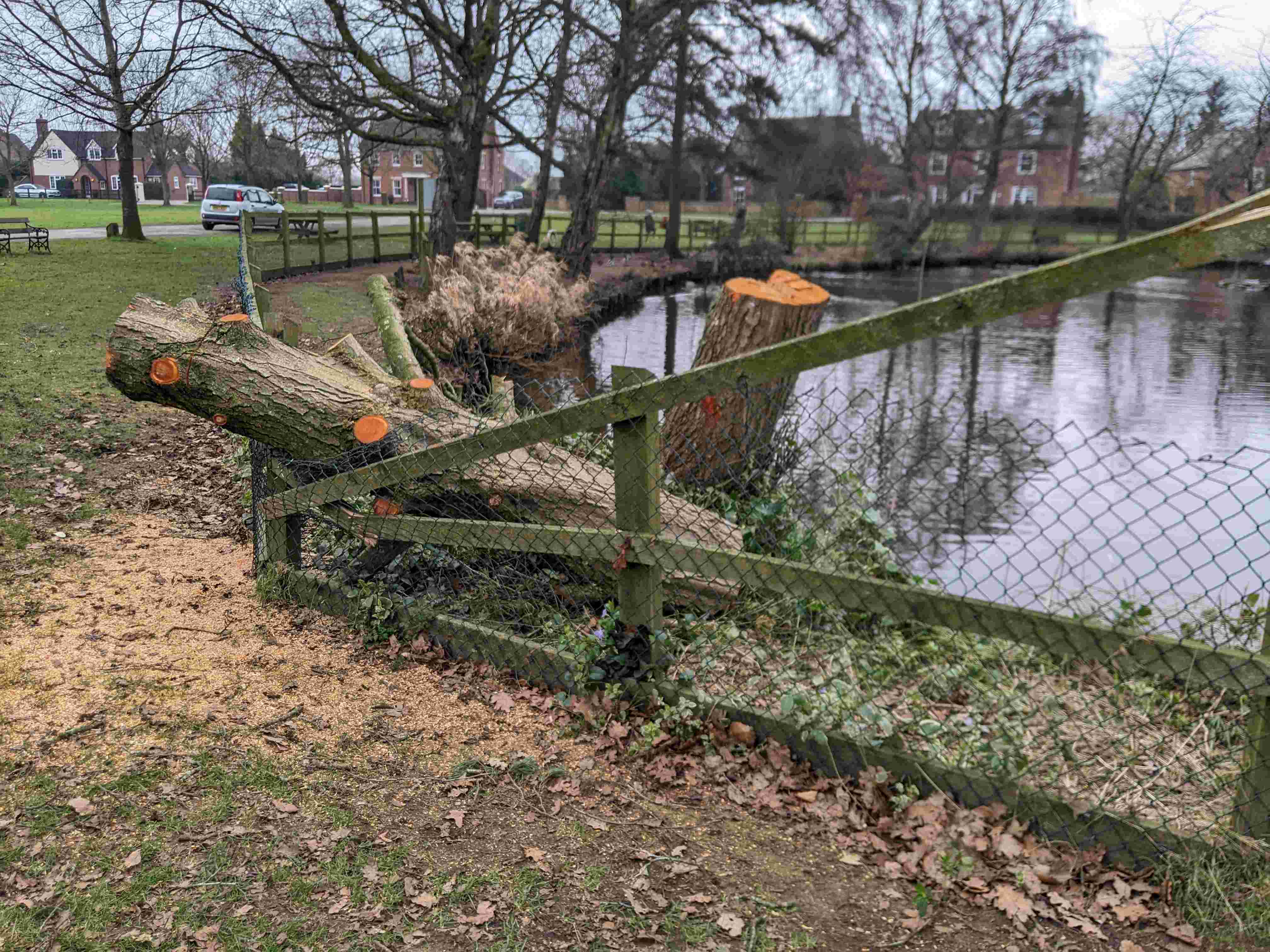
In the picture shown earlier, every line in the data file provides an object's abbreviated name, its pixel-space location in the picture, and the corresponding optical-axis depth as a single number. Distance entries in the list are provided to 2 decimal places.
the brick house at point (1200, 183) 27.30
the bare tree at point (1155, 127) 30.56
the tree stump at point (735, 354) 6.87
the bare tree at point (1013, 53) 38.38
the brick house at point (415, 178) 58.66
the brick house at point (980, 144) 40.69
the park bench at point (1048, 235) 43.81
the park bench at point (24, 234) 16.62
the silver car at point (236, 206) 20.81
